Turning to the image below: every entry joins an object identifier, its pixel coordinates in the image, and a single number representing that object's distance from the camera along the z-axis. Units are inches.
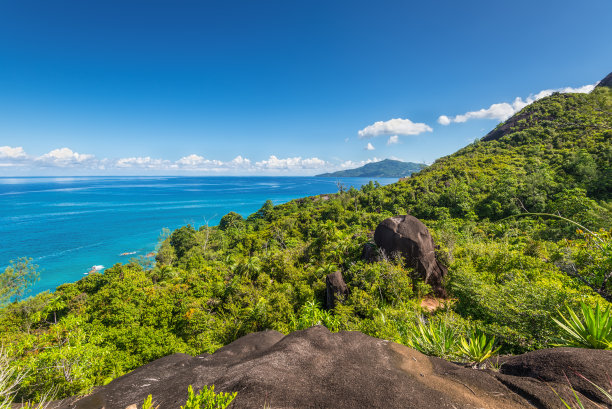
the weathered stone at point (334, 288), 785.6
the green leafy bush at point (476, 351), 231.1
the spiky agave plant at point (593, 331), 205.8
